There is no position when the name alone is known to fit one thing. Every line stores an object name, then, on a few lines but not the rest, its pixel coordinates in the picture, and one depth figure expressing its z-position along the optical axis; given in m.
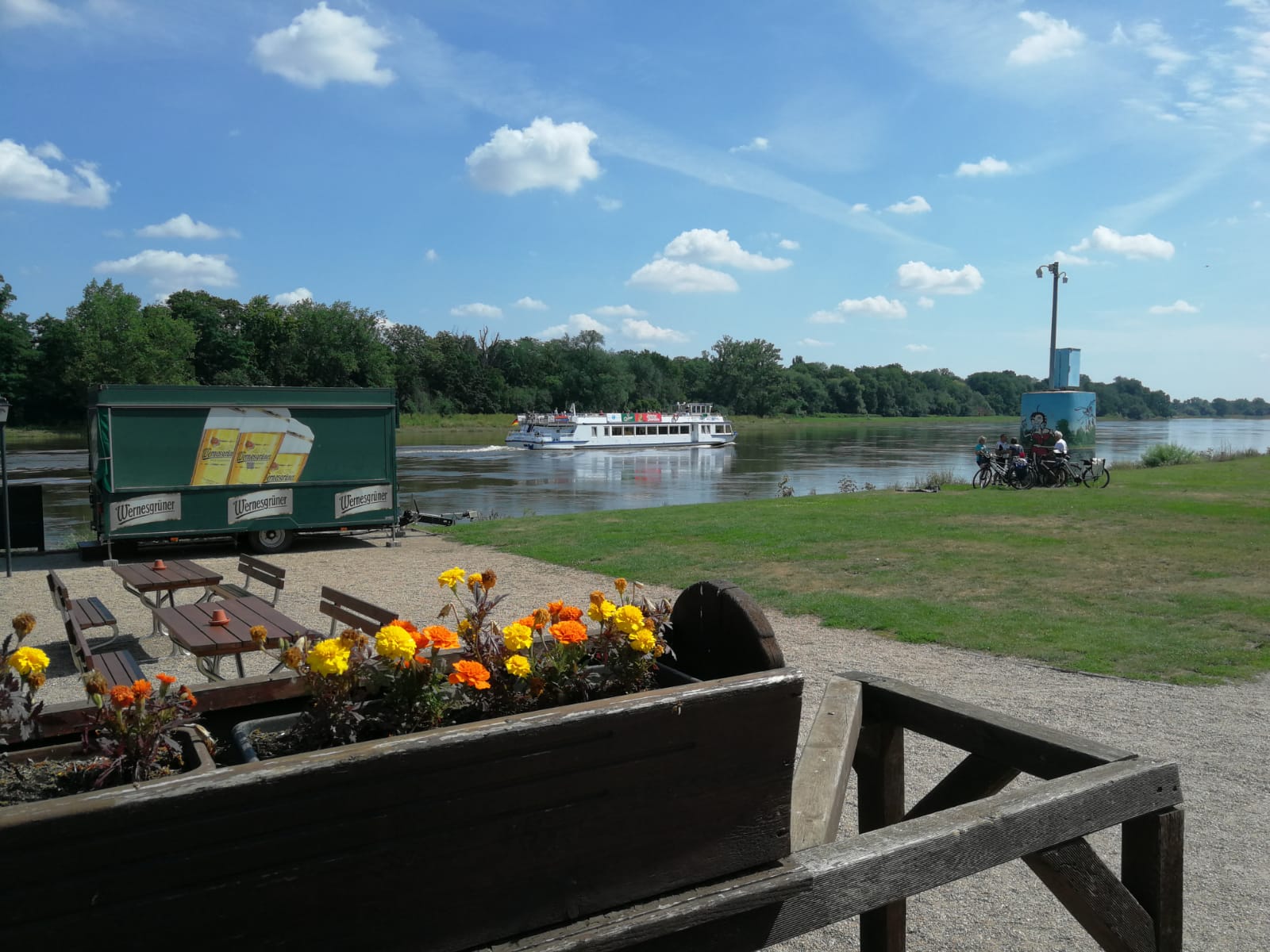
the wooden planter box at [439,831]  1.10
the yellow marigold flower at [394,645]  1.56
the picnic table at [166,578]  7.39
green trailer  12.21
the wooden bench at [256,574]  7.18
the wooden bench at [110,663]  4.50
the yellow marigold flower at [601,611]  1.88
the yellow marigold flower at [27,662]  1.50
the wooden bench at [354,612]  4.83
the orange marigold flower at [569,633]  1.74
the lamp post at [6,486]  10.33
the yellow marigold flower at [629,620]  1.80
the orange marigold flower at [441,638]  1.61
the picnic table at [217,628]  5.14
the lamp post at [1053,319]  27.12
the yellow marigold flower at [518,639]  1.71
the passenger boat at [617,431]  55.88
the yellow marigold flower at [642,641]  1.78
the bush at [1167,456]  30.44
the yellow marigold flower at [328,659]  1.53
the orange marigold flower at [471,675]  1.56
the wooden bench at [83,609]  6.35
